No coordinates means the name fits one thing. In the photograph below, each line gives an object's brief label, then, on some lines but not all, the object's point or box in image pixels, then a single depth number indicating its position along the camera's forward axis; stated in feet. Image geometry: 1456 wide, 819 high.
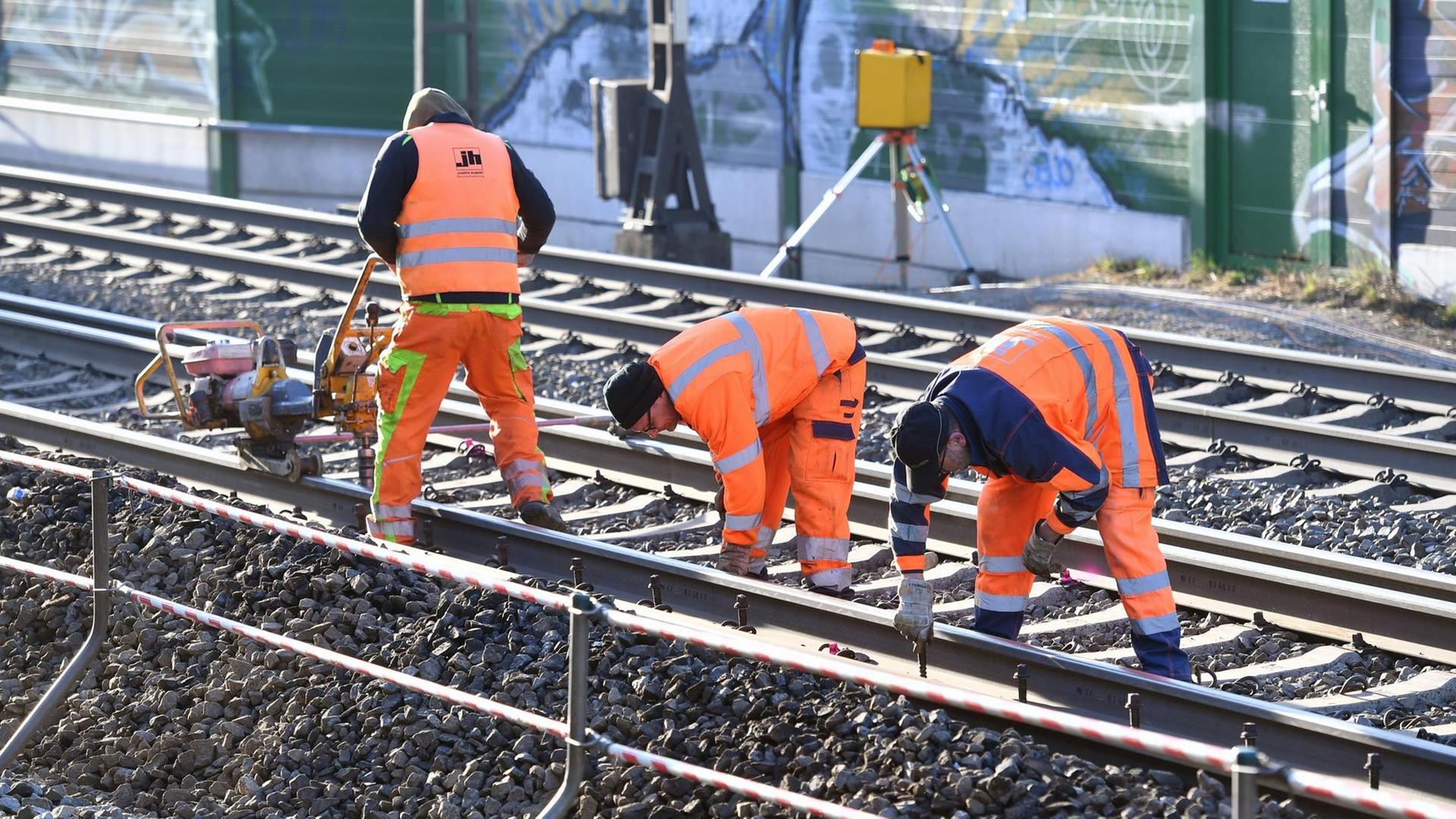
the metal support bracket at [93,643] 40.73
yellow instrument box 100.58
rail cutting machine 54.75
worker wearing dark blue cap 38.40
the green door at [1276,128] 95.45
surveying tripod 98.63
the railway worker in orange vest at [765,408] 44.32
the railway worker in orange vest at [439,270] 50.98
